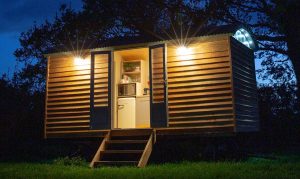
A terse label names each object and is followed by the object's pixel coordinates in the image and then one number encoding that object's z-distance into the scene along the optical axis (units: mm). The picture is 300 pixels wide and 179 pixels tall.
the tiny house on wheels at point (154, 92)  10781
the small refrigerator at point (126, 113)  12789
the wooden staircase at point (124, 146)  10031
